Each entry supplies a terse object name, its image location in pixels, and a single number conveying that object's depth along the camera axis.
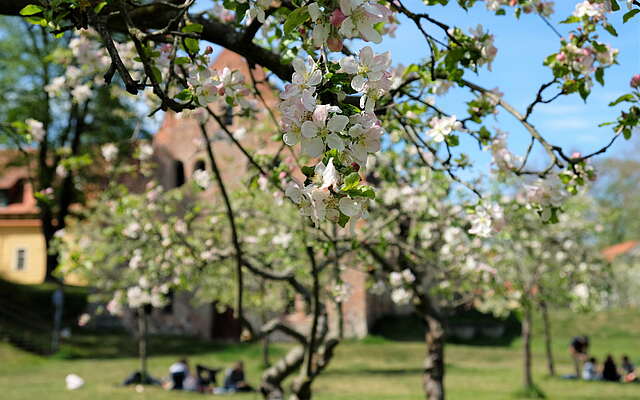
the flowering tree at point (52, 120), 30.14
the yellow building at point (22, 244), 39.22
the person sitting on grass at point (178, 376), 16.02
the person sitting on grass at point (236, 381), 16.08
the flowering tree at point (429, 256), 8.38
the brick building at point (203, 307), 29.30
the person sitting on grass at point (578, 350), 19.06
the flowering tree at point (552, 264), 16.72
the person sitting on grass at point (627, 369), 18.66
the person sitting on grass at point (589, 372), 18.61
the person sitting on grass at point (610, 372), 18.73
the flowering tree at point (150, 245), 8.41
